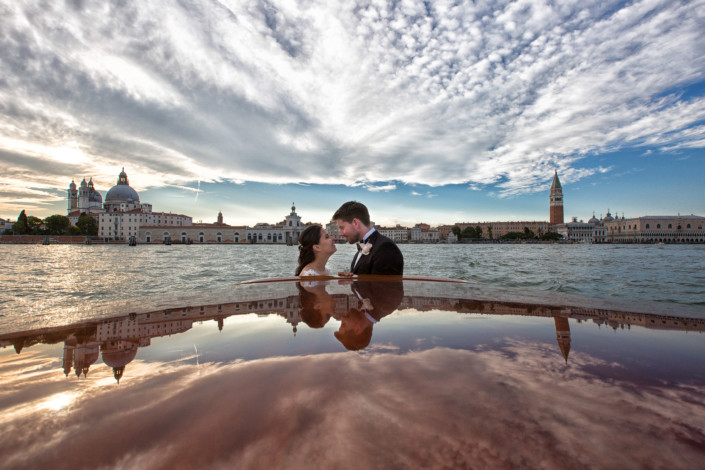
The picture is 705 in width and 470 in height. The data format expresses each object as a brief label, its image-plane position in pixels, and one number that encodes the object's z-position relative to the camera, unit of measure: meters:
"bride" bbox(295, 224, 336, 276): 3.70
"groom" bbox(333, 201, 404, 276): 3.60
